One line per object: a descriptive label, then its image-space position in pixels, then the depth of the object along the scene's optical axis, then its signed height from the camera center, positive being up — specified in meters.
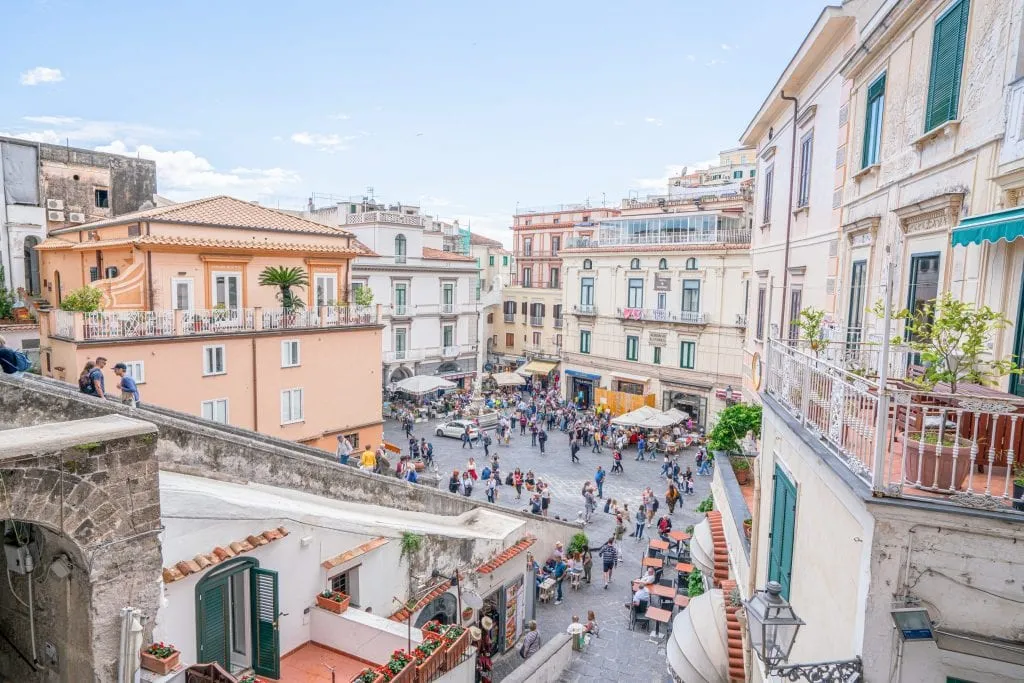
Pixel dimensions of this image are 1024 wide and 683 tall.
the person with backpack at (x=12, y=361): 9.01 -1.34
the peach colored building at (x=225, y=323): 17.98 -1.49
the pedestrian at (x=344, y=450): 17.15 -5.19
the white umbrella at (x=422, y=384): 33.91 -5.77
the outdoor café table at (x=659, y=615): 13.97 -7.51
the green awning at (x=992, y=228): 4.66 +0.55
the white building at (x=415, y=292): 35.53 -0.64
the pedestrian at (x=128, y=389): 10.11 -1.92
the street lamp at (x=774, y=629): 4.16 -2.33
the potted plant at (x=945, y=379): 3.87 -0.62
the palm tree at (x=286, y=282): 20.84 -0.13
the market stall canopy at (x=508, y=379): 40.47 -6.33
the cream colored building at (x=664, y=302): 32.25 -0.85
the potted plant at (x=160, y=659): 5.73 -3.60
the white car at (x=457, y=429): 30.67 -7.43
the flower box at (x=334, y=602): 8.61 -4.53
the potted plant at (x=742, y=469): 13.29 -3.98
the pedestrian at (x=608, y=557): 16.86 -7.49
